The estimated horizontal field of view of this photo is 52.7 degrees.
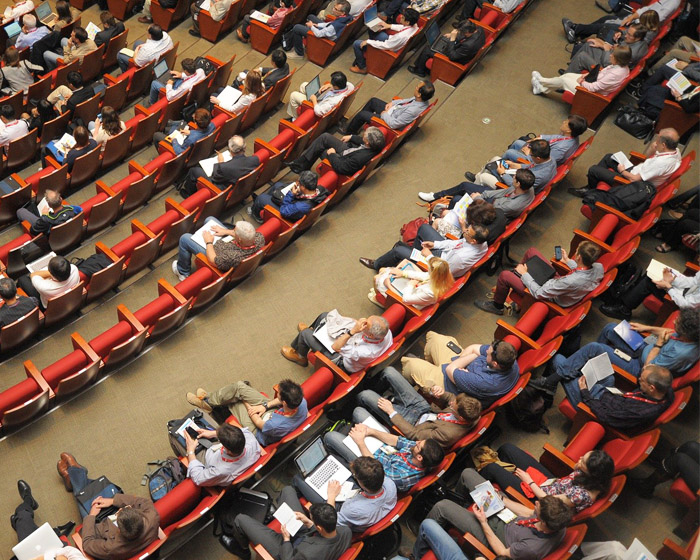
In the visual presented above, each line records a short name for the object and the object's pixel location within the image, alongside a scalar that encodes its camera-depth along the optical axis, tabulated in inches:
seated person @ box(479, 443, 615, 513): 145.6
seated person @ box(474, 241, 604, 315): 182.1
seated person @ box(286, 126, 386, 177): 221.3
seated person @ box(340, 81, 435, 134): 235.8
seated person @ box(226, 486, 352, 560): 139.1
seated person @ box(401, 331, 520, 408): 163.0
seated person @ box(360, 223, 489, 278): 193.2
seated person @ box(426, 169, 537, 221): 204.1
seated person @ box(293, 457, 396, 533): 145.0
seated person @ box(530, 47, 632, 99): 247.3
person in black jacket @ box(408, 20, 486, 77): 262.5
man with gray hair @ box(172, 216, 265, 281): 192.5
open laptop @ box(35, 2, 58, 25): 284.7
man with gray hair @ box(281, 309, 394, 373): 171.0
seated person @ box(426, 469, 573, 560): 140.2
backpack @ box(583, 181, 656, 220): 209.2
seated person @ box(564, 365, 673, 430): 158.6
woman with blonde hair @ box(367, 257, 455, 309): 184.9
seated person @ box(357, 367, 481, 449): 157.3
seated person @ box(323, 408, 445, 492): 152.6
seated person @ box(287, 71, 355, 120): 243.4
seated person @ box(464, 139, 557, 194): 214.1
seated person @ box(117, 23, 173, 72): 263.3
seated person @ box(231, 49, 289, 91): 253.1
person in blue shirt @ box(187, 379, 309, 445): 155.2
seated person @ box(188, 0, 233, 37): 281.1
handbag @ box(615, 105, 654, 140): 254.1
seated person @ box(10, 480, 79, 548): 152.3
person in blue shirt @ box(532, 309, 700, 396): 166.4
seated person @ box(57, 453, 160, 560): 136.6
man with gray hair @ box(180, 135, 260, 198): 216.7
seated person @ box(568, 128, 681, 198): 213.2
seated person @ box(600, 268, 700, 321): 183.2
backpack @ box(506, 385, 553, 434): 175.6
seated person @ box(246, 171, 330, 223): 207.0
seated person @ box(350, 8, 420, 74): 270.2
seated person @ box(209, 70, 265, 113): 247.8
